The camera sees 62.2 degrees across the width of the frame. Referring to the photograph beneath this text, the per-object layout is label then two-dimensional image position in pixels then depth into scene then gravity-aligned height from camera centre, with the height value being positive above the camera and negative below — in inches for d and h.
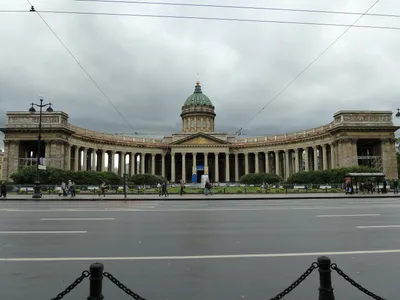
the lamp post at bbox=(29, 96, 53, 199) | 1223.3 -26.8
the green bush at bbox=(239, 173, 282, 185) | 2586.1 +25.1
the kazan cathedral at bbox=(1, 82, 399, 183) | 2556.6 +326.7
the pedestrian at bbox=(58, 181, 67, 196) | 1347.2 -20.4
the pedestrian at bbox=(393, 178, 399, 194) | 1536.9 -37.5
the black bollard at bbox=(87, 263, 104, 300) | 149.1 -44.2
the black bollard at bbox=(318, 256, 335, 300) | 158.1 -46.7
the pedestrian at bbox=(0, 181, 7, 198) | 1269.7 -22.4
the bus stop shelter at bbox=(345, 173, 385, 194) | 1544.0 +15.5
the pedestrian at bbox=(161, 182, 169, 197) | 1362.0 -31.8
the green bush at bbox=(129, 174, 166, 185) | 2390.5 +26.3
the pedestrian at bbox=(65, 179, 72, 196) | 1363.9 -23.6
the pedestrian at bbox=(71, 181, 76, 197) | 1322.8 -28.3
